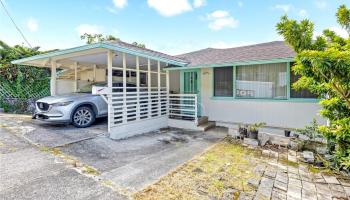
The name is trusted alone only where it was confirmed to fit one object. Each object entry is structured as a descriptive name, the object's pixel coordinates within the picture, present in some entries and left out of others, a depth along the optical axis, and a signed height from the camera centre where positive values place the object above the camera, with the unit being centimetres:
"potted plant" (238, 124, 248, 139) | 642 -116
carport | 633 +32
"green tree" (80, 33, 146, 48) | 2339 +678
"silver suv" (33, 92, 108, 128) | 674 -47
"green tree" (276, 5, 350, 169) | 354 +31
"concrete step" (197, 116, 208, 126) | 803 -102
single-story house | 656 +23
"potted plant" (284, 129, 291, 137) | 616 -115
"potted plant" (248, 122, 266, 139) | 618 -110
